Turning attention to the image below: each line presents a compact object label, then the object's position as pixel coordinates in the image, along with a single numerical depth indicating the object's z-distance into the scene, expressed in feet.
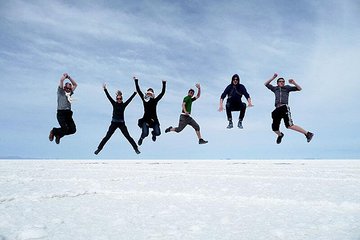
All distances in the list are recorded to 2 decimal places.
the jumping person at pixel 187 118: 31.39
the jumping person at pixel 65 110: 27.37
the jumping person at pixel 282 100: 28.02
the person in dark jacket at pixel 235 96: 29.22
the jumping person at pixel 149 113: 29.07
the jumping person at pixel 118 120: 29.48
